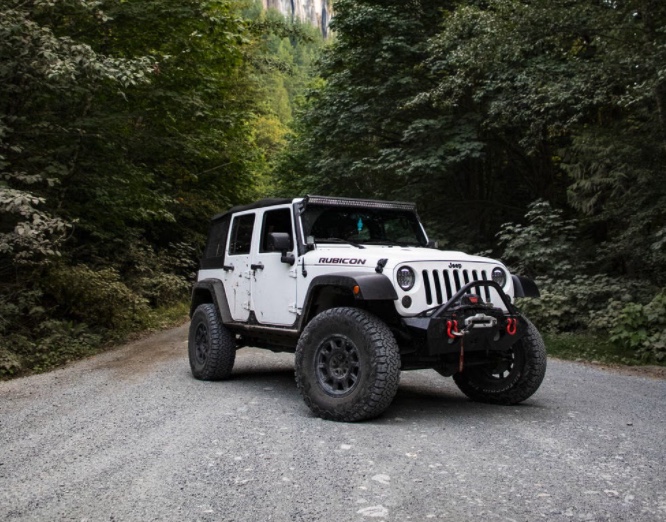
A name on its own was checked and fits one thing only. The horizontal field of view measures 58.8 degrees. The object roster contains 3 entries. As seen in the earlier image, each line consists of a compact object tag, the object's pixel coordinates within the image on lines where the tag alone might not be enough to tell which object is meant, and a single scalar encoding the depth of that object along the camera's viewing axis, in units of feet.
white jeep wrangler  16.29
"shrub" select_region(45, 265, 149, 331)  37.14
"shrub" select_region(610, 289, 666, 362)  29.22
